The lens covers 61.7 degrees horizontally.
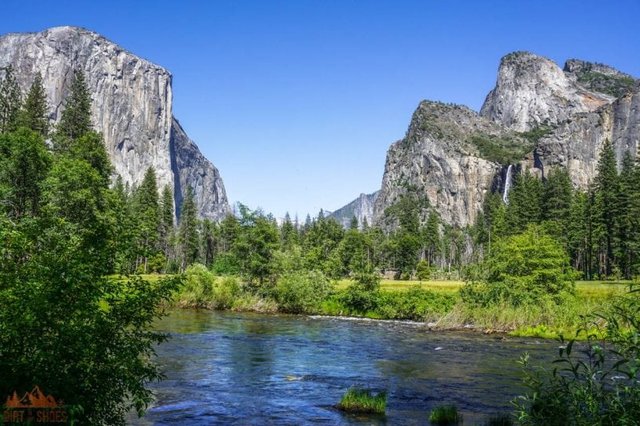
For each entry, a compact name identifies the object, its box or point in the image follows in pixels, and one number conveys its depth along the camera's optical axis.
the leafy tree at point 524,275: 47.56
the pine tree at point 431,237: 153.12
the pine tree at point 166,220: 124.00
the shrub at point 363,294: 56.78
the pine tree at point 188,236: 121.19
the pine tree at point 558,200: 102.89
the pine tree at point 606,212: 92.12
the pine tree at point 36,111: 69.73
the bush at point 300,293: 58.38
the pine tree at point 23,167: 52.00
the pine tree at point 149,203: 104.62
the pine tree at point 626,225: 86.56
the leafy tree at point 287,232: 136.68
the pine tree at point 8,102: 70.50
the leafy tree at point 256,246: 62.88
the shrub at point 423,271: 118.50
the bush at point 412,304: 52.69
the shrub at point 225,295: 59.75
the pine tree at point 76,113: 76.56
